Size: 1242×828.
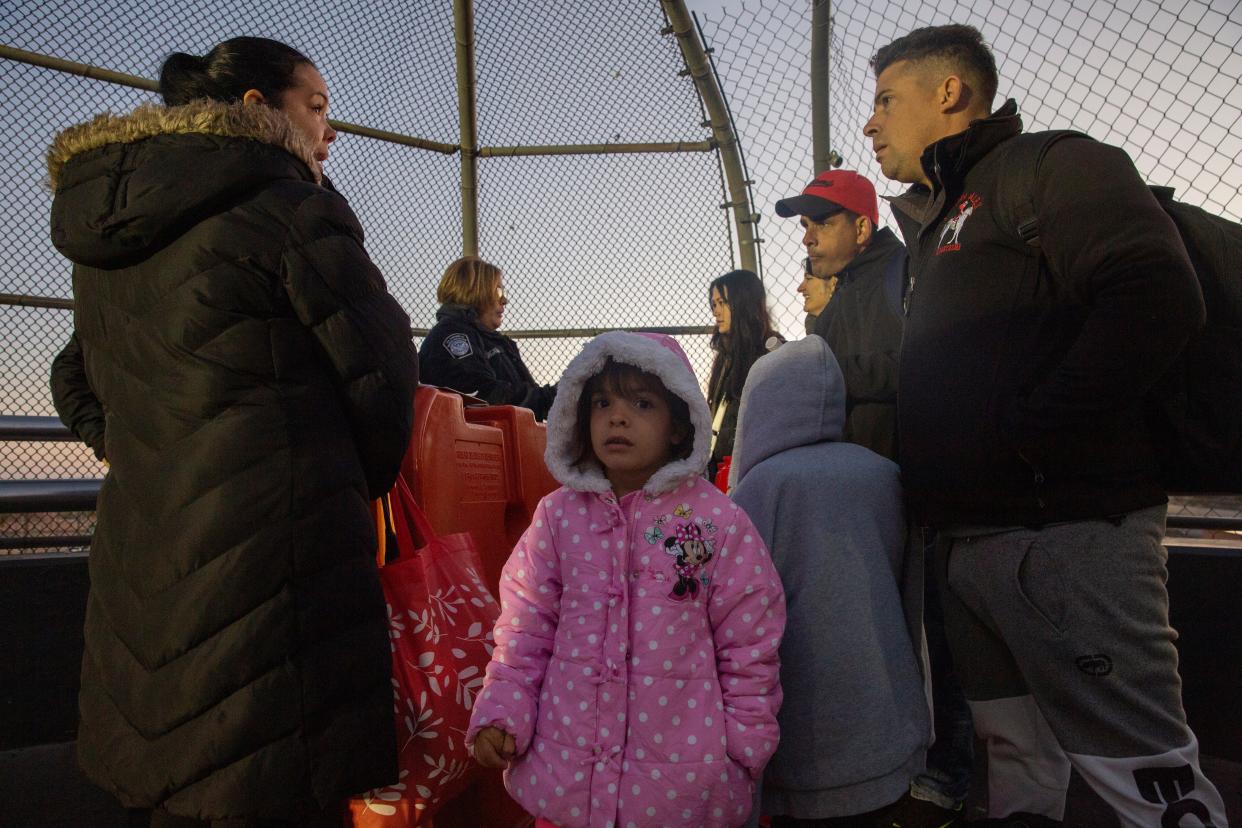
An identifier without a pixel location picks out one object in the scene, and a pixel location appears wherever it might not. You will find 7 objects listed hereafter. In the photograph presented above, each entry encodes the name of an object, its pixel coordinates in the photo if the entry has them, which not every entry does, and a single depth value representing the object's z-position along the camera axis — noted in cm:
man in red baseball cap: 265
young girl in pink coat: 159
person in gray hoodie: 183
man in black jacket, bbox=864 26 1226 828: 151
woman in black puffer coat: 143
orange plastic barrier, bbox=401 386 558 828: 216
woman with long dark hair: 387
